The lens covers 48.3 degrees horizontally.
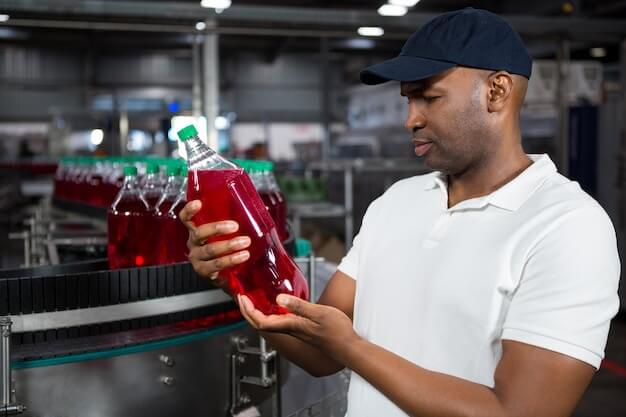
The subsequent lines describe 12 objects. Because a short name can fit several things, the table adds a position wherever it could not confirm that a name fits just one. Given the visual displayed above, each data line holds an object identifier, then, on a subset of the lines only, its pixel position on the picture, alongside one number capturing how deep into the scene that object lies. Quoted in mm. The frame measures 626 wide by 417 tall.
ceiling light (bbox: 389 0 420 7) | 4203
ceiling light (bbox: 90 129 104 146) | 9359
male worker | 883
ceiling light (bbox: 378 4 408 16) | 4156
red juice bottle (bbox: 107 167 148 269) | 1614
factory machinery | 1268
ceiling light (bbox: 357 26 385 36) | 4168
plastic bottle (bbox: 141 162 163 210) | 1658
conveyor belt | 1291
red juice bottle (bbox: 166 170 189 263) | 1559
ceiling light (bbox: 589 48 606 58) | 12909
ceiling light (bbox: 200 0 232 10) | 3910
